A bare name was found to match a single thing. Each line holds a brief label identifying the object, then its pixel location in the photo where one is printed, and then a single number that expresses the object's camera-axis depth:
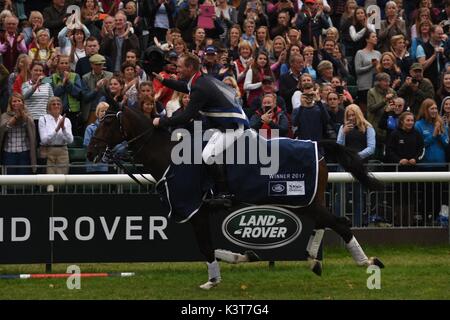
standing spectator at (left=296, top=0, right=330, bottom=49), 21.89
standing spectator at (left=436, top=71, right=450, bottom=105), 20.38
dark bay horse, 14.36
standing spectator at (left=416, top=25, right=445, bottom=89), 21.45
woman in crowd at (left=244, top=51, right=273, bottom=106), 19.67
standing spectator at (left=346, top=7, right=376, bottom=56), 22.09
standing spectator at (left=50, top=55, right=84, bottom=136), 18.97
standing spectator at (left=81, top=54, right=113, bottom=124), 18.92
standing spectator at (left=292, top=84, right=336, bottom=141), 18.44
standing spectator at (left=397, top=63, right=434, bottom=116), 20.20
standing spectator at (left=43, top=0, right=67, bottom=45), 20.81
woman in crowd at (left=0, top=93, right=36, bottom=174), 17.77
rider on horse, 14.13
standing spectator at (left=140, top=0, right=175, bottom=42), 21.48
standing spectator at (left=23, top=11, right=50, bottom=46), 20.08
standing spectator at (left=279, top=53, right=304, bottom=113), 19.81
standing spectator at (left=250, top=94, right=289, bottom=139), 18.31
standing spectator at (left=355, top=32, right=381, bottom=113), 21.09
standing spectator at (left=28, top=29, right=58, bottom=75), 19.48
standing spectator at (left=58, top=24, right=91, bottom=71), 19.88
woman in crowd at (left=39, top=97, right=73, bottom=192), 17.77
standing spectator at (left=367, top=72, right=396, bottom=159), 19.44
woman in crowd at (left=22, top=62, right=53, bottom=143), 18.58
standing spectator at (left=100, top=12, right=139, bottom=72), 20.20
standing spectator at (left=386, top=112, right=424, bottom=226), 17.50
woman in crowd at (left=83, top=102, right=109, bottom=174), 16.70
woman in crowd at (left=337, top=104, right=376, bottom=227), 18.23
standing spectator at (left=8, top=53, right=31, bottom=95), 18.75
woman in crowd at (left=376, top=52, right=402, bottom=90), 20.56
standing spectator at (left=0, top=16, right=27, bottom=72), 19.67
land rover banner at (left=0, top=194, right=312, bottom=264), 15.12
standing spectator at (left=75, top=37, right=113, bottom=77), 19.59
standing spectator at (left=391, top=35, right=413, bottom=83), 21.17
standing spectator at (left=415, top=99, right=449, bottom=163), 18.70
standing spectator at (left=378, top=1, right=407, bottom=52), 22.17
